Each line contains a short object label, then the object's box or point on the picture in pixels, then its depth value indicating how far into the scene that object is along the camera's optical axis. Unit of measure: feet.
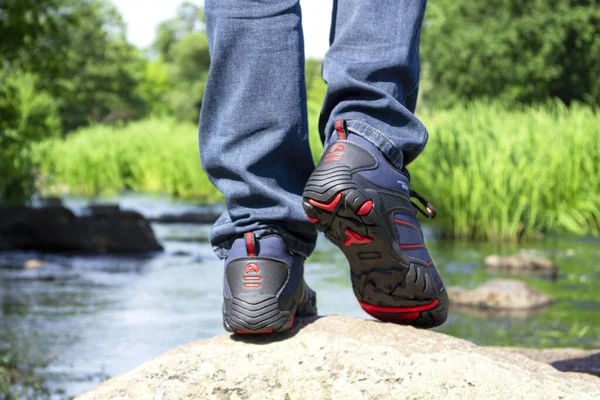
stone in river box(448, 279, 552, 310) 15.90
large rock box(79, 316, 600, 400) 5.47
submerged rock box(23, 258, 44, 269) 21.95
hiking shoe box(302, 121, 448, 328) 5.37
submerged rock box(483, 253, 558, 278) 20.61
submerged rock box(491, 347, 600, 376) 8.83
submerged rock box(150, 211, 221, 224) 35.01
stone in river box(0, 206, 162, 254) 26.22
